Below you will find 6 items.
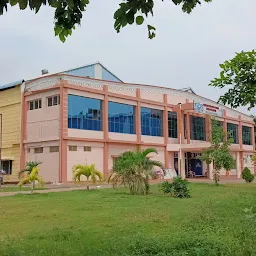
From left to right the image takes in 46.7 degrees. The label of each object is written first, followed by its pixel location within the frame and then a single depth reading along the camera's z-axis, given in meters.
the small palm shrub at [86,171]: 15.19
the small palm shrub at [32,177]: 13.71
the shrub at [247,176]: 21.76
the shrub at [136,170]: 13.02
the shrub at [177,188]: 12.06
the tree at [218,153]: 18.64
